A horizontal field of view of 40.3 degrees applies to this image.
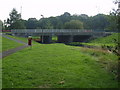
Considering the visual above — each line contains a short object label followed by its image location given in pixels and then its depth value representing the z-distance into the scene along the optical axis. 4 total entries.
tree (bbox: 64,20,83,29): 71.93
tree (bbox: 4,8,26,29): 70.36
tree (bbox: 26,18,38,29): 96.96
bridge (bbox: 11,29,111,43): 48.57
